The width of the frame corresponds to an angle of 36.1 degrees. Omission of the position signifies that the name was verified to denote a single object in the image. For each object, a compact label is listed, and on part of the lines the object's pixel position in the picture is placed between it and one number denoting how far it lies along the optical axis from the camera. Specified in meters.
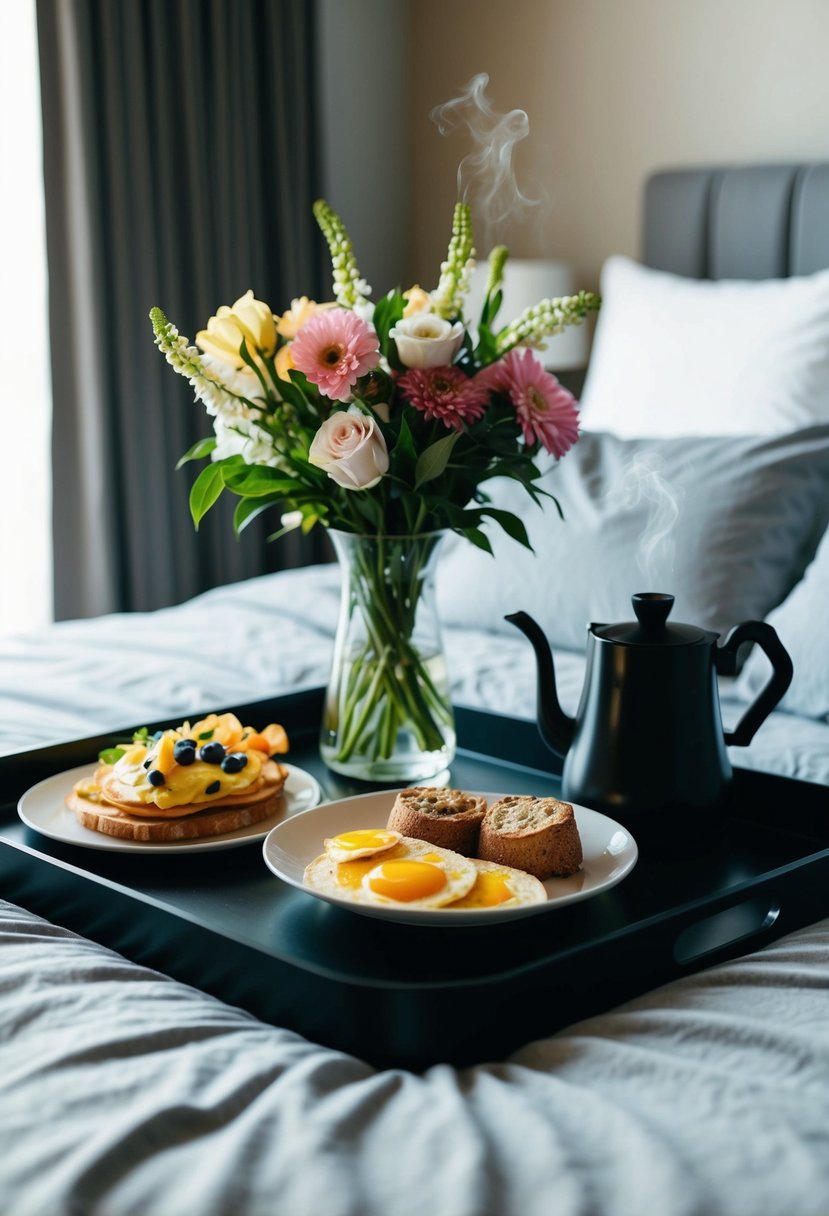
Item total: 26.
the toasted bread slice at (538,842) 1.06
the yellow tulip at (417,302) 1.38
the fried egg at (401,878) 0.95
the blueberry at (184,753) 1.21
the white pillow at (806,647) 1.74
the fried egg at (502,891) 0.96
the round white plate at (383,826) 0.94
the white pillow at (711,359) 2.36
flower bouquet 1.28
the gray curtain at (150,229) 3.17
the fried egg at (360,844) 1.02
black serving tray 0.87
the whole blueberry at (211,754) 1.23
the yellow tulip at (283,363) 1.34
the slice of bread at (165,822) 1.18
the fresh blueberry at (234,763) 1.23
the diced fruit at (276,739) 1.37
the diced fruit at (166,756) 1.21
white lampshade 3.15
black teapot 1.16
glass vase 1.42
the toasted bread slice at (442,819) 1.09
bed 0.70
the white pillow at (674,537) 1.97
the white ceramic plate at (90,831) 1.17
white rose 1.29
